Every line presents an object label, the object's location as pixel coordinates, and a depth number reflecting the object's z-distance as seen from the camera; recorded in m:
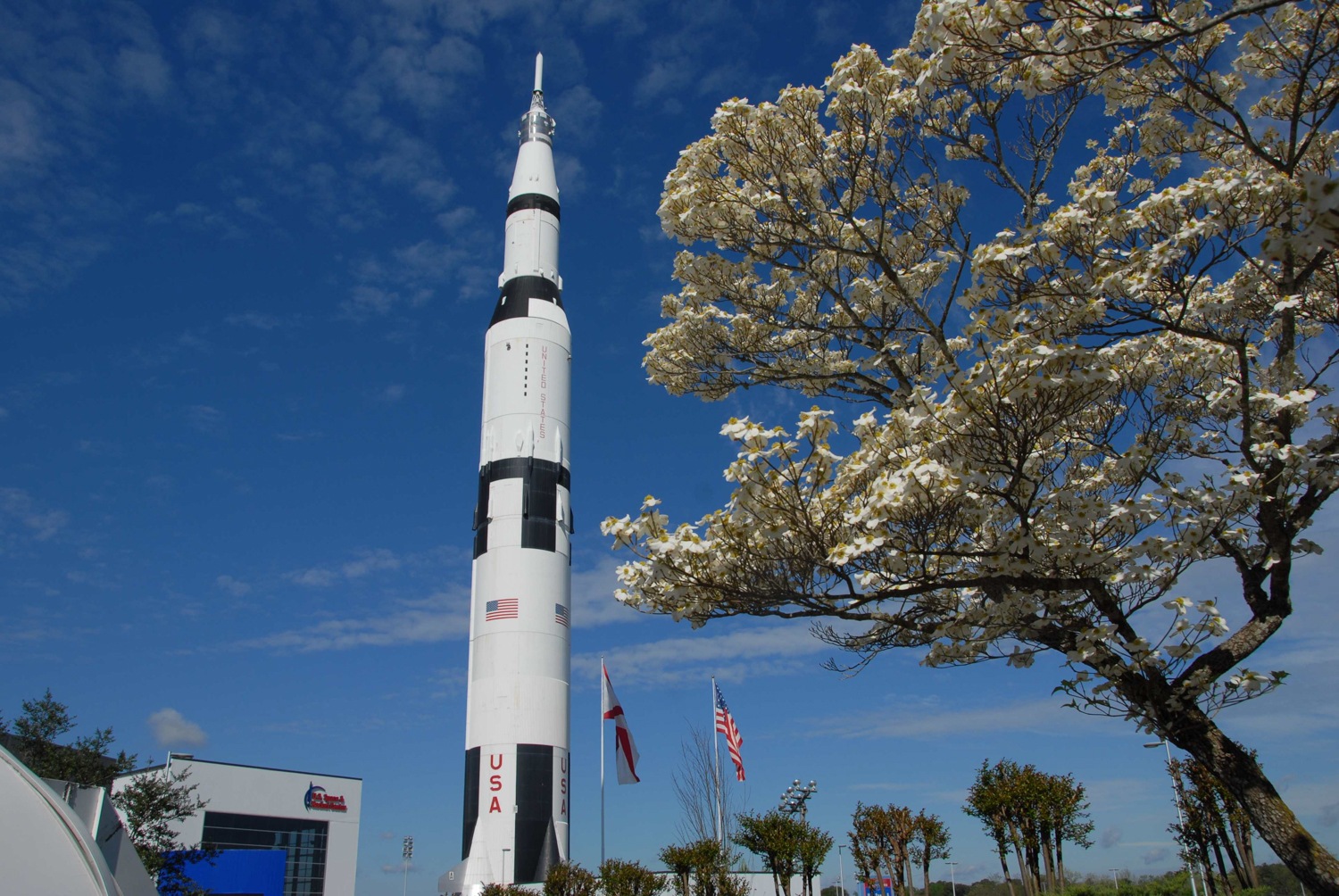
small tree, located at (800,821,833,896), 22.28
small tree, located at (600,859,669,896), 19.98
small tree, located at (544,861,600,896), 18.09
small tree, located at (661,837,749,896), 21.25
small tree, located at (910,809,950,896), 23.36
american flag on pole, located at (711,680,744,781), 24.23
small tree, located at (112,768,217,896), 21.84
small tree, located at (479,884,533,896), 17.69
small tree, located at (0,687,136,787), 24.20
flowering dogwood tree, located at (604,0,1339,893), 6.18
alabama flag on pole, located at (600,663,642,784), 22.86
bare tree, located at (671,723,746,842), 25.96
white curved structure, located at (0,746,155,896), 5.86
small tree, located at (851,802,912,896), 23.56
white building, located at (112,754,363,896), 34.53
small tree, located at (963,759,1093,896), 19.94
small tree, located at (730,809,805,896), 22.20
